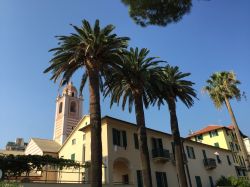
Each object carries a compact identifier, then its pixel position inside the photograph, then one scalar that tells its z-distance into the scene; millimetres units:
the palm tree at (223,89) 35094
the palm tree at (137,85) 23344
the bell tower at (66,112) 65312
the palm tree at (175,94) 26562
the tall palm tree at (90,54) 20748
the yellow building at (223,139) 54562
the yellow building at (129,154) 28734
